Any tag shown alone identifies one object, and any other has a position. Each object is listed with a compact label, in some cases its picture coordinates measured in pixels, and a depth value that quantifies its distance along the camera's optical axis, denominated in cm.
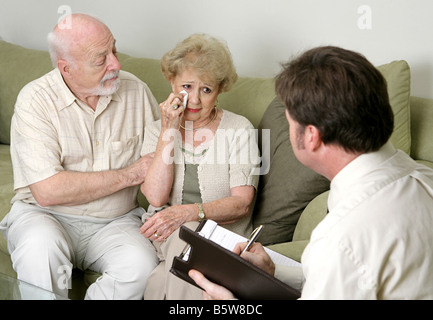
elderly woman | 199
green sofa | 195
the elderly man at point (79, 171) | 194
